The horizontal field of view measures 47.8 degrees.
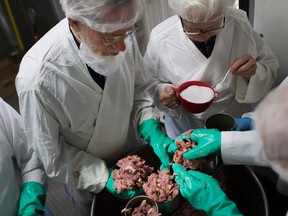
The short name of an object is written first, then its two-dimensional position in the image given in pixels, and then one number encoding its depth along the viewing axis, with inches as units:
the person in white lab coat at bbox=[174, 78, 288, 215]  26.0
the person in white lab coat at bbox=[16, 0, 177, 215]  40.3
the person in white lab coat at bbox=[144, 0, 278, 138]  50.3
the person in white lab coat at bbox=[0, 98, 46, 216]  46.9
